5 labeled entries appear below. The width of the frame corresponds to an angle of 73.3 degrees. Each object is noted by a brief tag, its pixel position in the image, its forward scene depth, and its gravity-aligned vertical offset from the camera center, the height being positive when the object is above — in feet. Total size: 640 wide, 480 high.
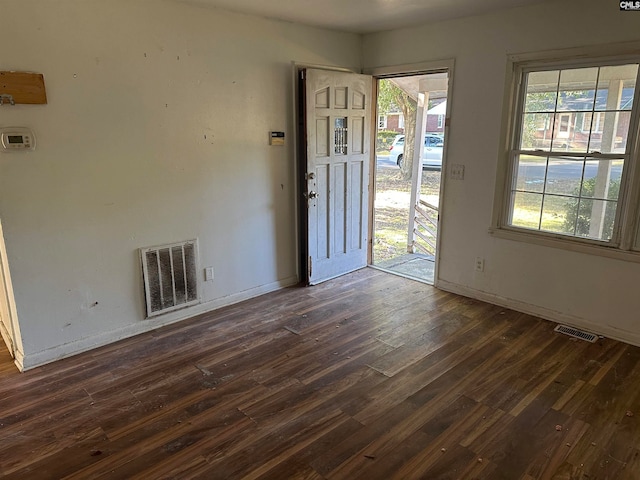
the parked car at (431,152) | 35.45 -1.16
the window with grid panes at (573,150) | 9.99 -0.28
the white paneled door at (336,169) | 13.10 -0.96
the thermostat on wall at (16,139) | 8.27 +0.00
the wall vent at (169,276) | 10.79 -3.48
